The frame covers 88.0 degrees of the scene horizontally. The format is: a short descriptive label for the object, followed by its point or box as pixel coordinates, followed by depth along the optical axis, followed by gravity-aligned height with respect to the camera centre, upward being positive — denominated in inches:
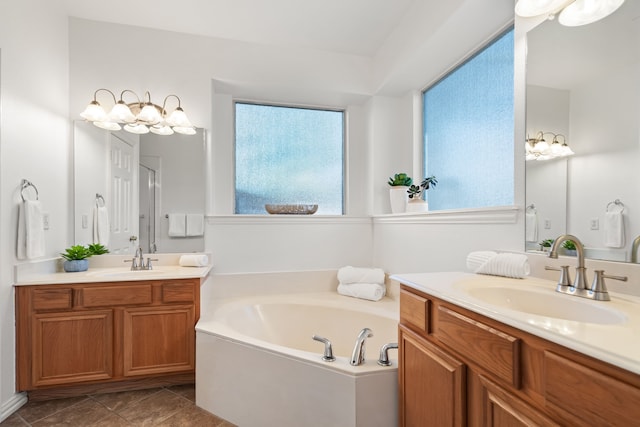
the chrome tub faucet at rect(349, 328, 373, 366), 61.3 -25.9
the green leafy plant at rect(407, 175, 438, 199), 101.7 +7.6
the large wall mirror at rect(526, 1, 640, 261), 44.0 +12.8
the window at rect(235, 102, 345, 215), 122.8 +21.1
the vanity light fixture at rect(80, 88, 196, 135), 96.1 +28.4
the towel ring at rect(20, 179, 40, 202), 78.8 +6.7
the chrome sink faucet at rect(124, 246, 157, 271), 97.8 -15.0
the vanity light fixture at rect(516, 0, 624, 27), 47.9 +31.7
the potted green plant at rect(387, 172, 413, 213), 110.4 +6.8
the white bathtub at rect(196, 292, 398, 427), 59.5 -32.9
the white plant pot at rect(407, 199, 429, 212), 100.5 +2.0
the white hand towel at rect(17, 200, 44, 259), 77.3 -4.0
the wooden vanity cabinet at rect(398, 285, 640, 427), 26.2 -17.5
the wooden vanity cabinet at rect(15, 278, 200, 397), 78.3 -29.9
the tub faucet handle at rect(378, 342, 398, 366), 61.6 -27.0
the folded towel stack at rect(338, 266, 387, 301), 106.0 -23.4
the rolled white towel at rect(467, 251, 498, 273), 61.8 -9.0
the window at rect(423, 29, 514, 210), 79.3 +22.3
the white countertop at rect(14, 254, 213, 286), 79.4 -16.3
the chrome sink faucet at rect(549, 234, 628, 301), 41.4 -9.2
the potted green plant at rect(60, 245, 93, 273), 90.4 -12.8
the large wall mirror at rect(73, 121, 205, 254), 100.0 +7.3
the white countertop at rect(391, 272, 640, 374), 25.9 -11.0
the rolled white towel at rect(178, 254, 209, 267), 97.9 -14.1
